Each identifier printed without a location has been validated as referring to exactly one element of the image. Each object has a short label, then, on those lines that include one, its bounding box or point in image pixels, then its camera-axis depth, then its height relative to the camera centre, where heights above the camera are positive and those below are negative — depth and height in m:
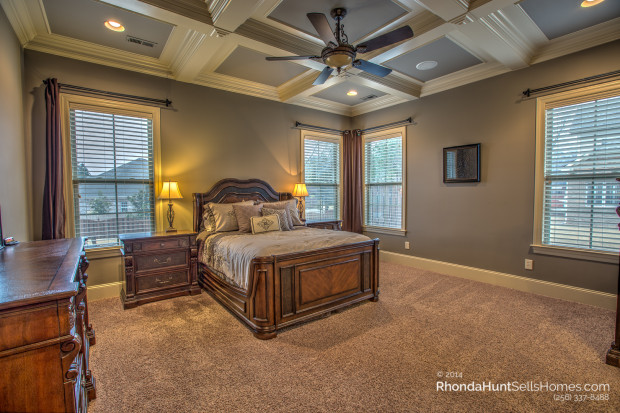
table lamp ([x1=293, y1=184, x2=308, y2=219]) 5.01 +0.09
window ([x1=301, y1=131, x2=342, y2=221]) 5.50 +0.42
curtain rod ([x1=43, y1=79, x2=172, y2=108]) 3.34 +1.24
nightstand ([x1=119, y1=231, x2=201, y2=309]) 3.33 -0.82
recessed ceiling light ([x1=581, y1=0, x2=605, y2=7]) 2.66 +1.73
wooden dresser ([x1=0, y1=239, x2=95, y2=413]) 1.06 -0.54
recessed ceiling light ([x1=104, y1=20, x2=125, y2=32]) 2.94 +1.73
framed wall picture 4.21 +0.47
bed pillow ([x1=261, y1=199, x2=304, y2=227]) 4.32 -0.16
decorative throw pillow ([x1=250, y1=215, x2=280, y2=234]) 3.74 -0.35
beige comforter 2.79 -0.50
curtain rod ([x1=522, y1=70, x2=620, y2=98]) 3.14 +1.26
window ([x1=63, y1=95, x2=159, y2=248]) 3.46 +0.36
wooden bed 2.64 -0.91
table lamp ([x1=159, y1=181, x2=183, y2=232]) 3.71 +0.07
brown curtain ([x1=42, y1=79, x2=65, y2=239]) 3.13 +0.27
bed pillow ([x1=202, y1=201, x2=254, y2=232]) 3.87 -0.28
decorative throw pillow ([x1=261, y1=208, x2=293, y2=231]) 4.04 -0.27
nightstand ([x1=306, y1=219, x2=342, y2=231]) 4.84 -0.47
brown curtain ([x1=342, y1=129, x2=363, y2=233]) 5.76 +0.29
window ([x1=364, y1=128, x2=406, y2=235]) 5.23 +0.28
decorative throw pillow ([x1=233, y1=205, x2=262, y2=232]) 3.83 -0.23
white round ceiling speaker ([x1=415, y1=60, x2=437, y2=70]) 3.88 +1.73
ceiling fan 2.47 +1.34
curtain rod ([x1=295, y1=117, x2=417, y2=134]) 5.02 +1.25
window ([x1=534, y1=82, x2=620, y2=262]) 3.18 +0.28
